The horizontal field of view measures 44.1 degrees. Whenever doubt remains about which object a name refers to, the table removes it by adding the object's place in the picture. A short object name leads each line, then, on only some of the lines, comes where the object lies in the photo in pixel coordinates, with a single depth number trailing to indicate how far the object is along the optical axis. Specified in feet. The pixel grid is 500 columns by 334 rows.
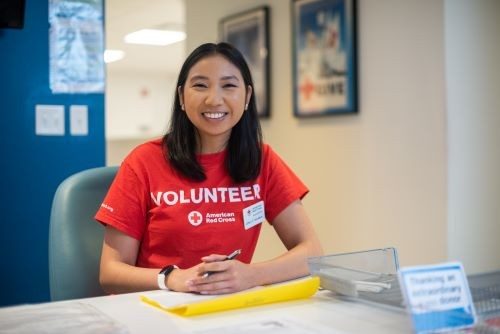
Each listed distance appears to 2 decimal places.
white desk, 3.61
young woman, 5.66
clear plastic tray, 4.31
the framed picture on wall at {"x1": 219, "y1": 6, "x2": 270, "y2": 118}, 13.83
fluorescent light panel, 24.56
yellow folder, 3.97
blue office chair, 5.67
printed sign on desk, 3.46
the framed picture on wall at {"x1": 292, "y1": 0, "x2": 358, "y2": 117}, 11.79
